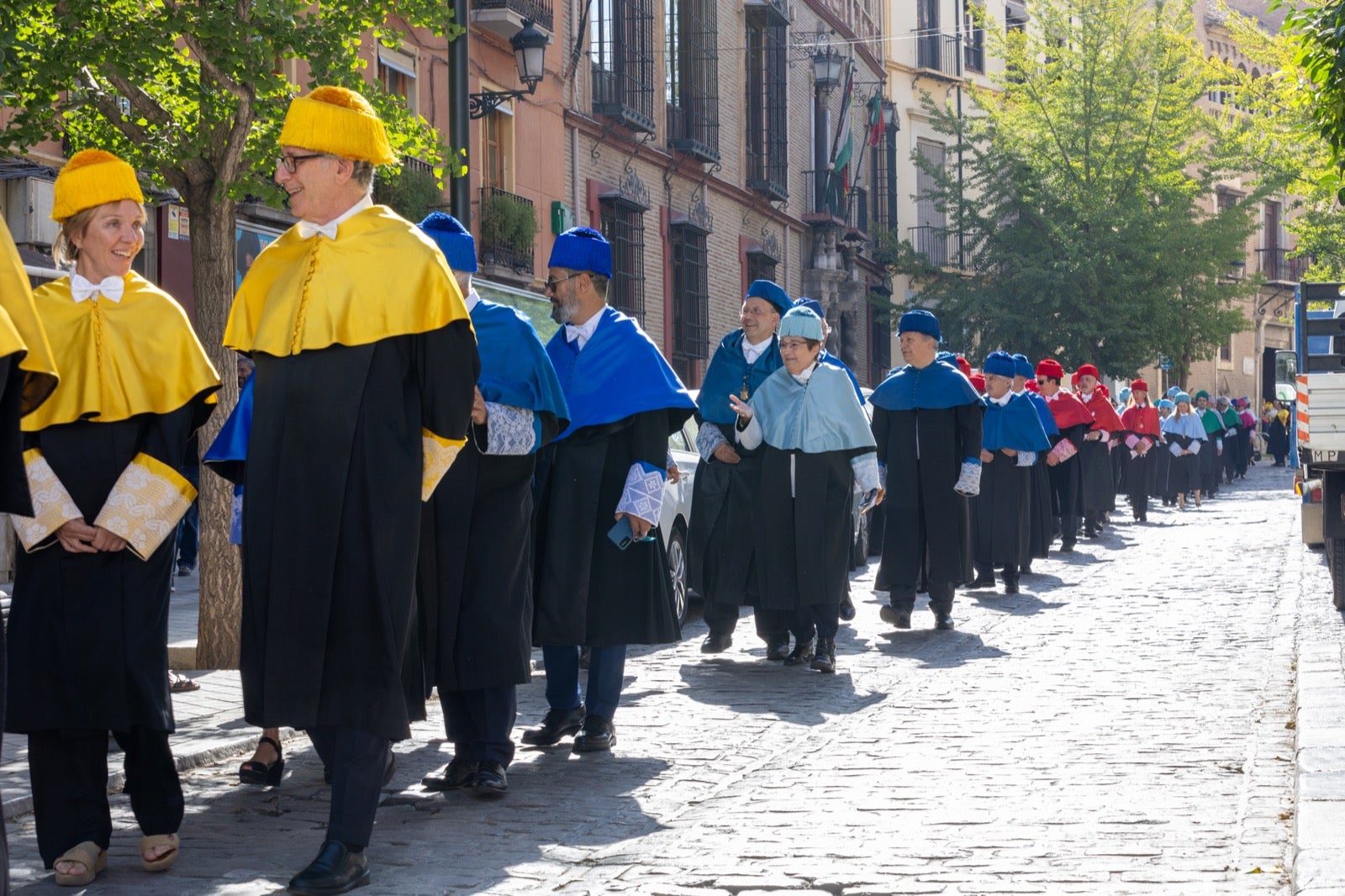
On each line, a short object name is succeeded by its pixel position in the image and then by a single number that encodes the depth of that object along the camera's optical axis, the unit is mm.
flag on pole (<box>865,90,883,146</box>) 37969
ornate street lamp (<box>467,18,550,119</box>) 18375
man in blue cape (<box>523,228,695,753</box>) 7223
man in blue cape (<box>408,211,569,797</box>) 6297
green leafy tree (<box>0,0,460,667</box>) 8797
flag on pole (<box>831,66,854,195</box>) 35344
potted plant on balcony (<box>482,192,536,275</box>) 21141
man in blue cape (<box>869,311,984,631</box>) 12031
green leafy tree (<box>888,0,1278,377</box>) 35688
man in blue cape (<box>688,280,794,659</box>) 10352
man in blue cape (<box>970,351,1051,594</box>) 14789
